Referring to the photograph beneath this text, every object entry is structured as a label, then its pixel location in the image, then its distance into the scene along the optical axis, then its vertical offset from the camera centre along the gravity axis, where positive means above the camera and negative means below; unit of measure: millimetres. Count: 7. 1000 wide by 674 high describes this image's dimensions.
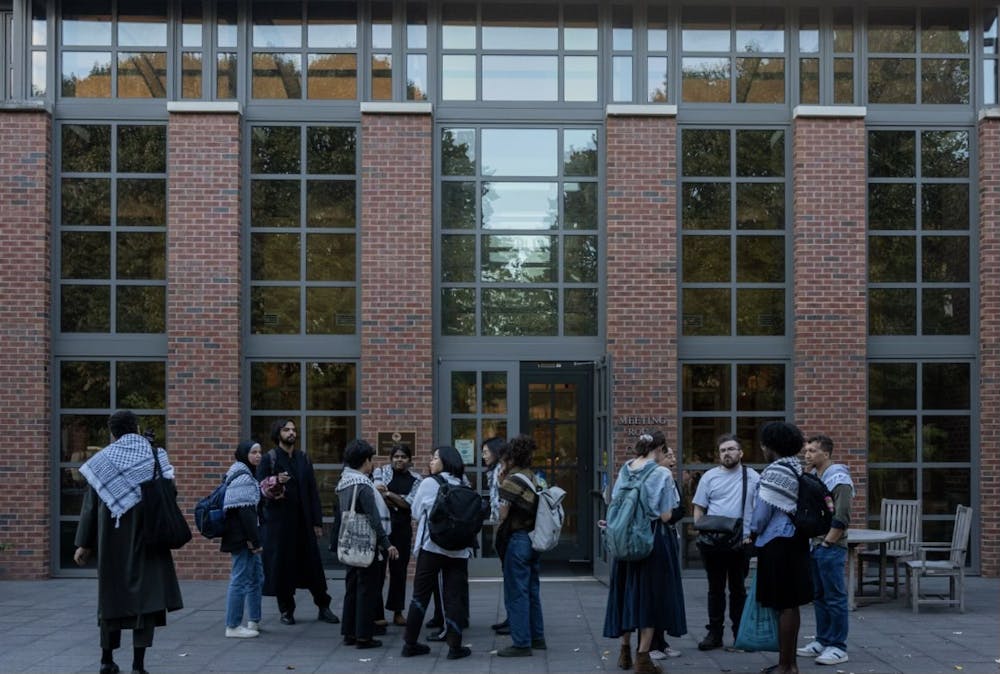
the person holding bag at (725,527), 9719 -1478
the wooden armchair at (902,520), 12891 -1911
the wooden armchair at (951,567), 11352 -2125
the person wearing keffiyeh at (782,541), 8359 -1383
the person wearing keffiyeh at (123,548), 8523 -1469
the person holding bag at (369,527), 9562 -1465
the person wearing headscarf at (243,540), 10055 -1655
